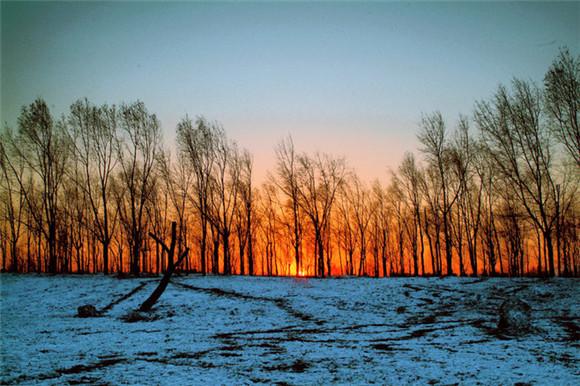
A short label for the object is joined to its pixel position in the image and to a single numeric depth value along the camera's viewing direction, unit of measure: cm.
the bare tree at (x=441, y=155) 3591
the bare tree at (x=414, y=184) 4625
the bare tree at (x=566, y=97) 2562
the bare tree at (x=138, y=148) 3528
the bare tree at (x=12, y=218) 4528
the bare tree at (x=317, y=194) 4300
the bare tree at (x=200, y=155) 4081
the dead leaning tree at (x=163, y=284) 1910
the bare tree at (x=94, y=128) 3634
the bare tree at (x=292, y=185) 4338
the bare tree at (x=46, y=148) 3556
